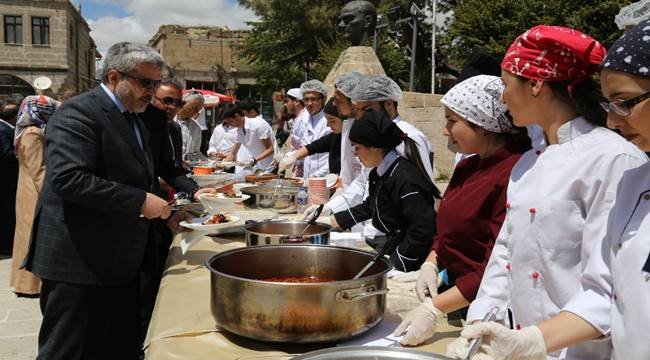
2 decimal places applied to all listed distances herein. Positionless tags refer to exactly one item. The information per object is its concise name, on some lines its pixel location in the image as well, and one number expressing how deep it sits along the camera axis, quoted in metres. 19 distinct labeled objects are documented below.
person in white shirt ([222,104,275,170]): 6.84
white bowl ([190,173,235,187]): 4.54
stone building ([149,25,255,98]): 35.09
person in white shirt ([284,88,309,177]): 5.86
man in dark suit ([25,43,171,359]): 2.27
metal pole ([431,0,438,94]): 22.45
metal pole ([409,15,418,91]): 14.07
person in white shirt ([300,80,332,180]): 5.39
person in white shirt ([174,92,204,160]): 6.23
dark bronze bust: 9.90
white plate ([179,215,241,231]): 2.68
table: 1.53
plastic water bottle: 3.71
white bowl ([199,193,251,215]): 3.21
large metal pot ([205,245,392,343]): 1.44
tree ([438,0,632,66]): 17.33
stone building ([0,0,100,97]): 33.78
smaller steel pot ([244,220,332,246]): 2.23
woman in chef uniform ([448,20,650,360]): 1.05
